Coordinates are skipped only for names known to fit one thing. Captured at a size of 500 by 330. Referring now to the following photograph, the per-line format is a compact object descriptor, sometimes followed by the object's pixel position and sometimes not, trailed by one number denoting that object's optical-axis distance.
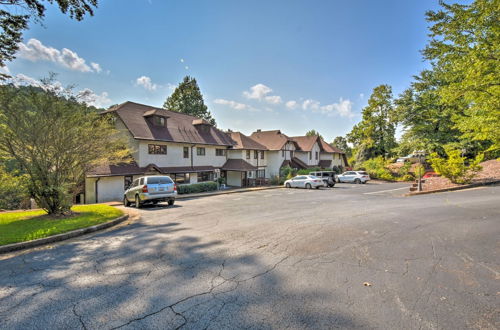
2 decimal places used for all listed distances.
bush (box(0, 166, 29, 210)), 17.83
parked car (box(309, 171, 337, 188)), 28.05
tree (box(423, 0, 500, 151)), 9.80
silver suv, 13.76
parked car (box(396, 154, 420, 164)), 36.05
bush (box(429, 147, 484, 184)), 18.08
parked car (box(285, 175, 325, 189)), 25.97
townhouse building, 20.98
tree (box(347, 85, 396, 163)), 42.81
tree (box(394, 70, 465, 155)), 32.31
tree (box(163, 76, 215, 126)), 52.09
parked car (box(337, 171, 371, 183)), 32.03
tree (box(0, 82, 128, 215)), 9.12
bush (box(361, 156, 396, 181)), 35.12
